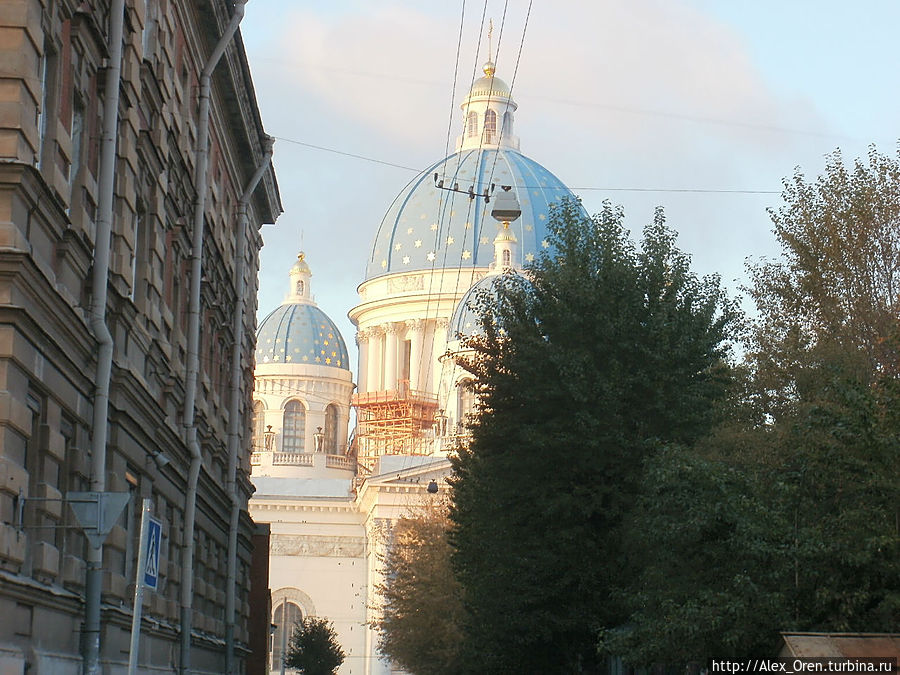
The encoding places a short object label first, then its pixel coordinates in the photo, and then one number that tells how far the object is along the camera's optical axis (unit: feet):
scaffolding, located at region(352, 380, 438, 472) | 352.90
